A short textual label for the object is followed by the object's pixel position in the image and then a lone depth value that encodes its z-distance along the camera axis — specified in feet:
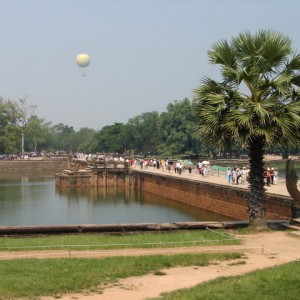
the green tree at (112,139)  395.75
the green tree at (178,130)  299.58
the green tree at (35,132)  391.24
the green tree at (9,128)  320.09
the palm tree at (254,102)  50.75
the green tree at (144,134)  385.62
